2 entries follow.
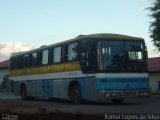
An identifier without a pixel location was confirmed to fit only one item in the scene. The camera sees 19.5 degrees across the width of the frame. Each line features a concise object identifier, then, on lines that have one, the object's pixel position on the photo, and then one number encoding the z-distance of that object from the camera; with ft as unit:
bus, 70.08
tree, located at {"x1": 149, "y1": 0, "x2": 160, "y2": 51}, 135.38
